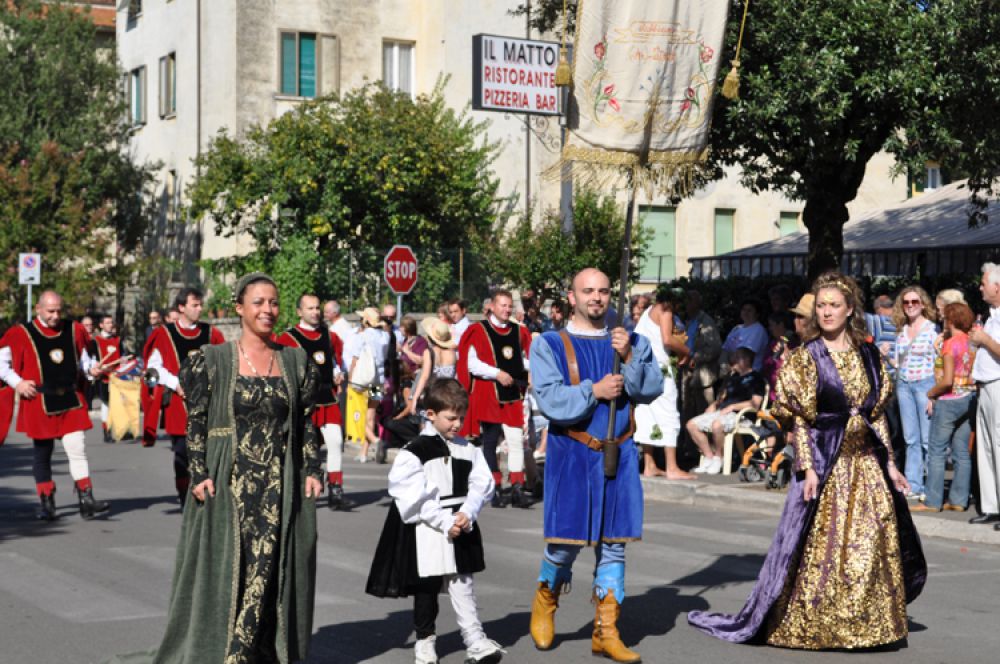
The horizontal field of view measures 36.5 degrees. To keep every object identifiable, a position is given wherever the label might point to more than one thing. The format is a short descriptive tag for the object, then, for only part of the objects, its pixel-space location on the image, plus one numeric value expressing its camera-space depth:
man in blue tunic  7.26
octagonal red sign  22.41
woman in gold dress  7.58
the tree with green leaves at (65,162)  35.84
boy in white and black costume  6.93
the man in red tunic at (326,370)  12.52
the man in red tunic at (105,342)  22.88
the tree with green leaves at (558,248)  28.03
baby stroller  14.59
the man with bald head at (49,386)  12.46
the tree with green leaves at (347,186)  30.11
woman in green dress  6.53
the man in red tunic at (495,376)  13.29
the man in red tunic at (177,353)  12.30
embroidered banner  8.42
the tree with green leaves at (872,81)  15.12
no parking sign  29.89
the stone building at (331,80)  34.25
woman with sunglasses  13.10
